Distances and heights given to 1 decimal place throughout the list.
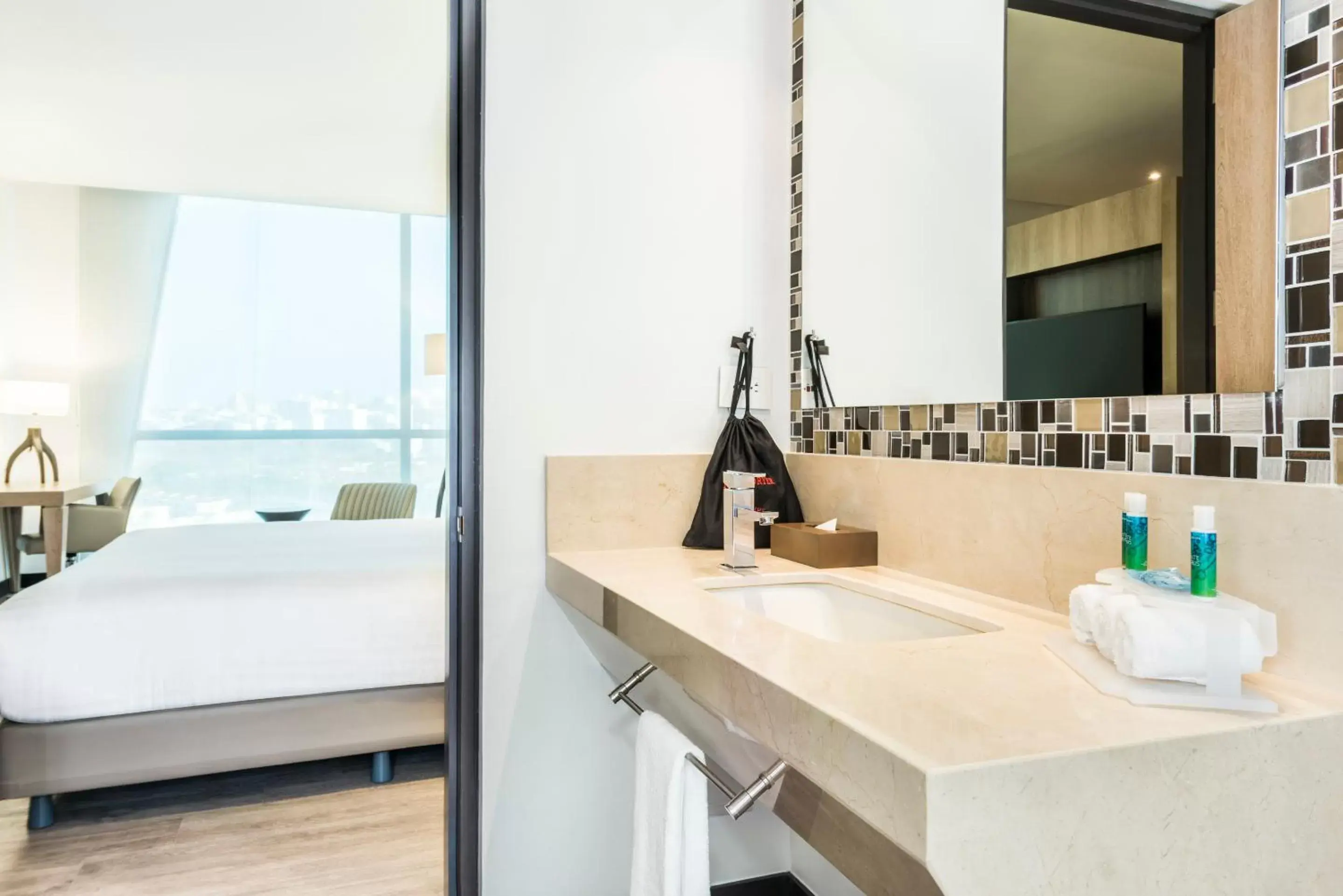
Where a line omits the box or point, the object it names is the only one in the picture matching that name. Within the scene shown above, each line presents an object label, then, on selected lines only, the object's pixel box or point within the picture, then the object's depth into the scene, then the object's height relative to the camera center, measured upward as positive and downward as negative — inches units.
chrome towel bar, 32.7 -15.6
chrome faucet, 56.8 -5.2
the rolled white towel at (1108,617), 31.4 -6.9
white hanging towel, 42.8 -20.6
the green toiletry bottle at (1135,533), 36.3 -4.0
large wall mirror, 37.0 +14.5
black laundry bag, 65.8 -2.0
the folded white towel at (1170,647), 28.9 -7.3
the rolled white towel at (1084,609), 33.9 -7.0
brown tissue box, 58.5 -7.5
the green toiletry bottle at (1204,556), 32.5 -4.5
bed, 65.4 -18.9
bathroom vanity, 22.7 -10.1
